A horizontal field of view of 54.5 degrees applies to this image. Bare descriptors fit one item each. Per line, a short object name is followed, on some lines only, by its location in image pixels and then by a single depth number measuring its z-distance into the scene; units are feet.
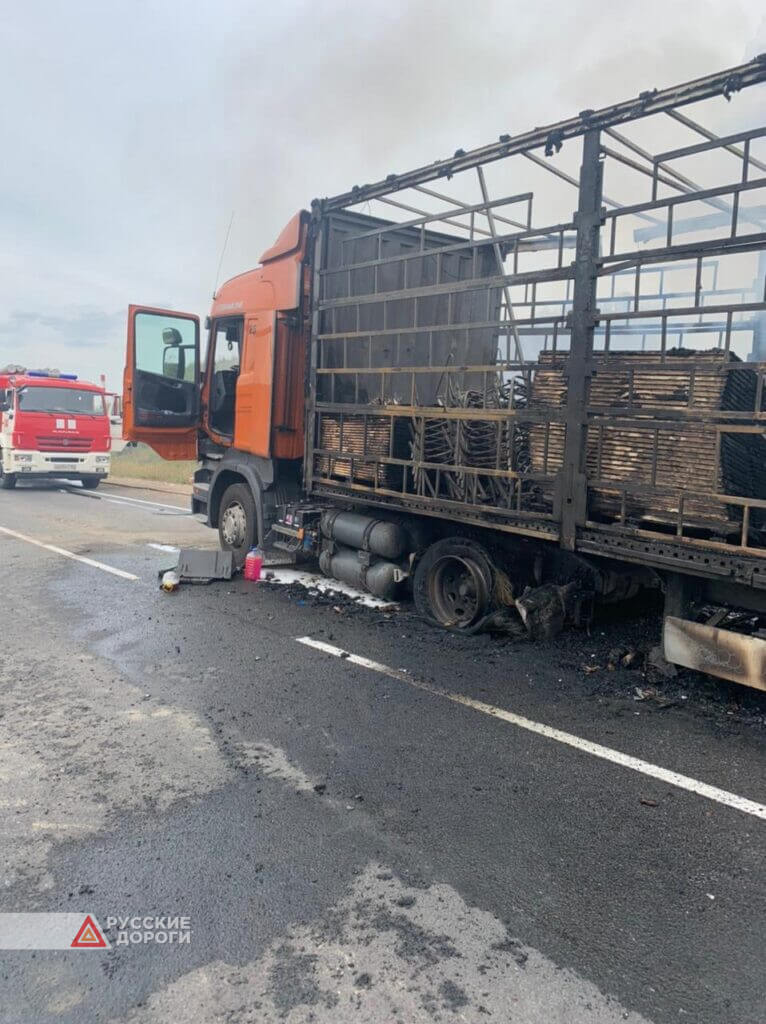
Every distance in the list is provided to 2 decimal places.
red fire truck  55.83
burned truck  13.42
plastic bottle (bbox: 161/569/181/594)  23.57
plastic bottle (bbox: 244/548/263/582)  24.76
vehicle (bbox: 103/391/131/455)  50.94
